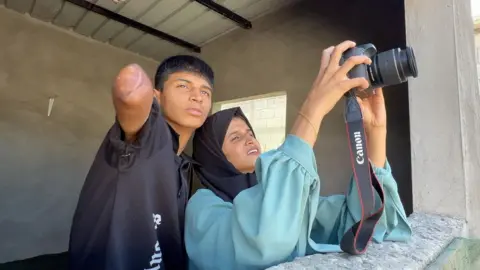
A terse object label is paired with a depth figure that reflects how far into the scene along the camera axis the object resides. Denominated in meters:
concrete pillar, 0.85
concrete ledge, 0.46
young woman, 0.42
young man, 0.42
